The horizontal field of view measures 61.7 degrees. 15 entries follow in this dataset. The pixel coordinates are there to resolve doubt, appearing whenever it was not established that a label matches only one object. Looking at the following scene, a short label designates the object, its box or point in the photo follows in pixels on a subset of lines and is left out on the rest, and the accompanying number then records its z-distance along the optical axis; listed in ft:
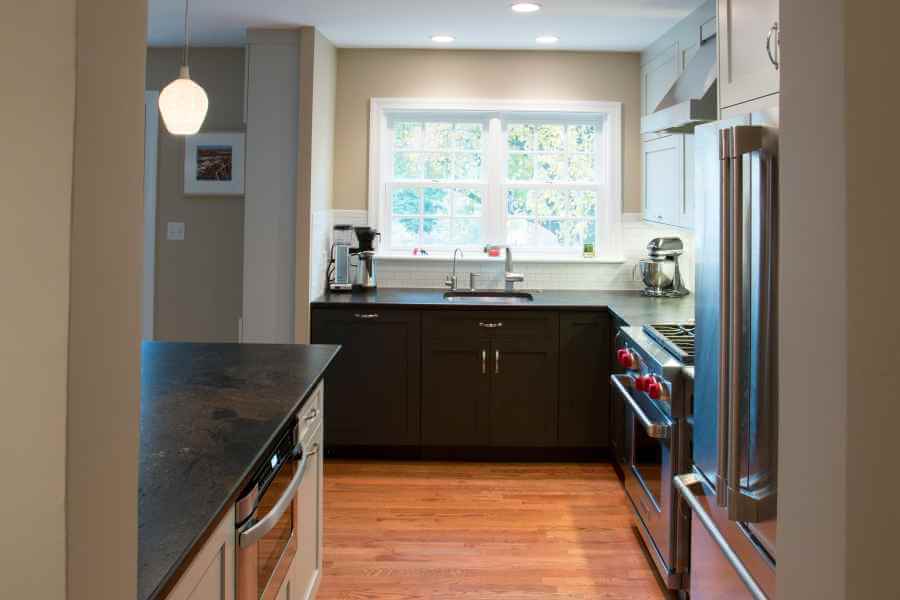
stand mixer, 14.83
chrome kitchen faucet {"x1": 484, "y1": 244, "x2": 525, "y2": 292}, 15.56
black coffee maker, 15.46
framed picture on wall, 15.79
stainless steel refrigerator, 5.11
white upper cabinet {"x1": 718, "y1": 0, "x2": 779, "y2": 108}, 6.64
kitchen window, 16.12
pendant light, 8.18
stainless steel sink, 15.19
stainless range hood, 9.61
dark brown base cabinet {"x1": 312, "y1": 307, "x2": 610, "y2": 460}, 13.89
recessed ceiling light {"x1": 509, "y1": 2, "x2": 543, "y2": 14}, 12.17
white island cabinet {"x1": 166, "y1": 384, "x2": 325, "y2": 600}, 4.06
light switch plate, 16.01
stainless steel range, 8.54
